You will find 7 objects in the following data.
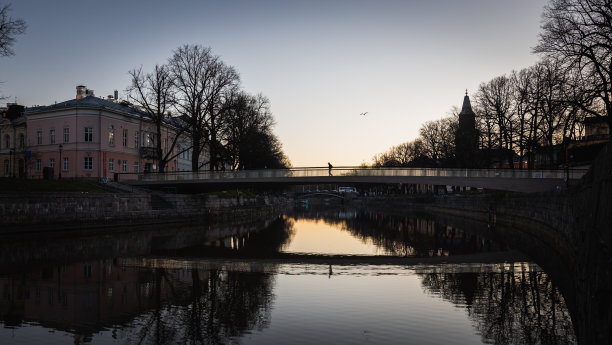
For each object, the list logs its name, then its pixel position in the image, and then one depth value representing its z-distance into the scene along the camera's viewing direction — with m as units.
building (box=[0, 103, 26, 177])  60.72
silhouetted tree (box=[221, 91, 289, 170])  53.88
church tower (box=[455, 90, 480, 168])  56.80
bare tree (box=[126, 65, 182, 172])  48.53
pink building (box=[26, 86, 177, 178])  55.16
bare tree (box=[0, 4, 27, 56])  28.58
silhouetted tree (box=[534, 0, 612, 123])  27.03
